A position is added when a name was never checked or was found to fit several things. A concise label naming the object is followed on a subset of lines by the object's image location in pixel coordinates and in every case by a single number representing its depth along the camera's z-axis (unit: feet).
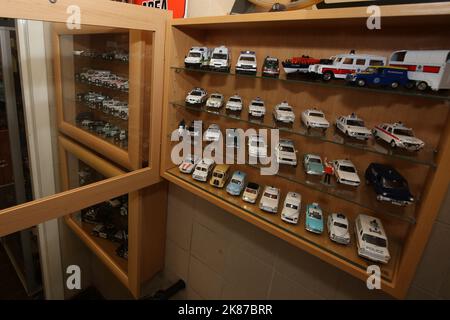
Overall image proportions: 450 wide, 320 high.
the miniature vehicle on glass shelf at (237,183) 3.48
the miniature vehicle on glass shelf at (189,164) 3.91
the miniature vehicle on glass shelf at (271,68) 3.05
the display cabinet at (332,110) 2.27
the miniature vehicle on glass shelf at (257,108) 3.26
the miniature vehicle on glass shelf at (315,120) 2.86
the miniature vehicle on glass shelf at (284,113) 3.05
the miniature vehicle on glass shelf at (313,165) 2.95
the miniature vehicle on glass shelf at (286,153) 3.09
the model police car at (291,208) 3.00
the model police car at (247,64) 3.19
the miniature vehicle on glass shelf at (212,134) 3.70
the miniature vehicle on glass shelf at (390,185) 2.39
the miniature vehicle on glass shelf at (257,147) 3.30
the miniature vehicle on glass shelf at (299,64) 2.75
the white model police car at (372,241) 2.48
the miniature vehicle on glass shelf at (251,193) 3.36
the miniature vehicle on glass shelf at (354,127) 2.64
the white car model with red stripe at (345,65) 2.47
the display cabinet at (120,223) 4.48
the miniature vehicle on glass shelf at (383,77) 2.29
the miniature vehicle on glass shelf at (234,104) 3.45
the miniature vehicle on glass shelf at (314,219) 2.87
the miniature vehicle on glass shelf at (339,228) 2.74
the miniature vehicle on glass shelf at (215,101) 3.60
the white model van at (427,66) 2.09
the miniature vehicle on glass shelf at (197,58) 3.47
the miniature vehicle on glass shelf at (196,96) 3.64
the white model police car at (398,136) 2.33
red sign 3.76
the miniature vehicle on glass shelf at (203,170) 3.71
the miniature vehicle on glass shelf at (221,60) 3.37
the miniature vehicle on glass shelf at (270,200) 3.17
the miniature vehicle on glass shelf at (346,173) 2.72
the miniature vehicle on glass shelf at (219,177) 3.61
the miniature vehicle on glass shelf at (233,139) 3.63
